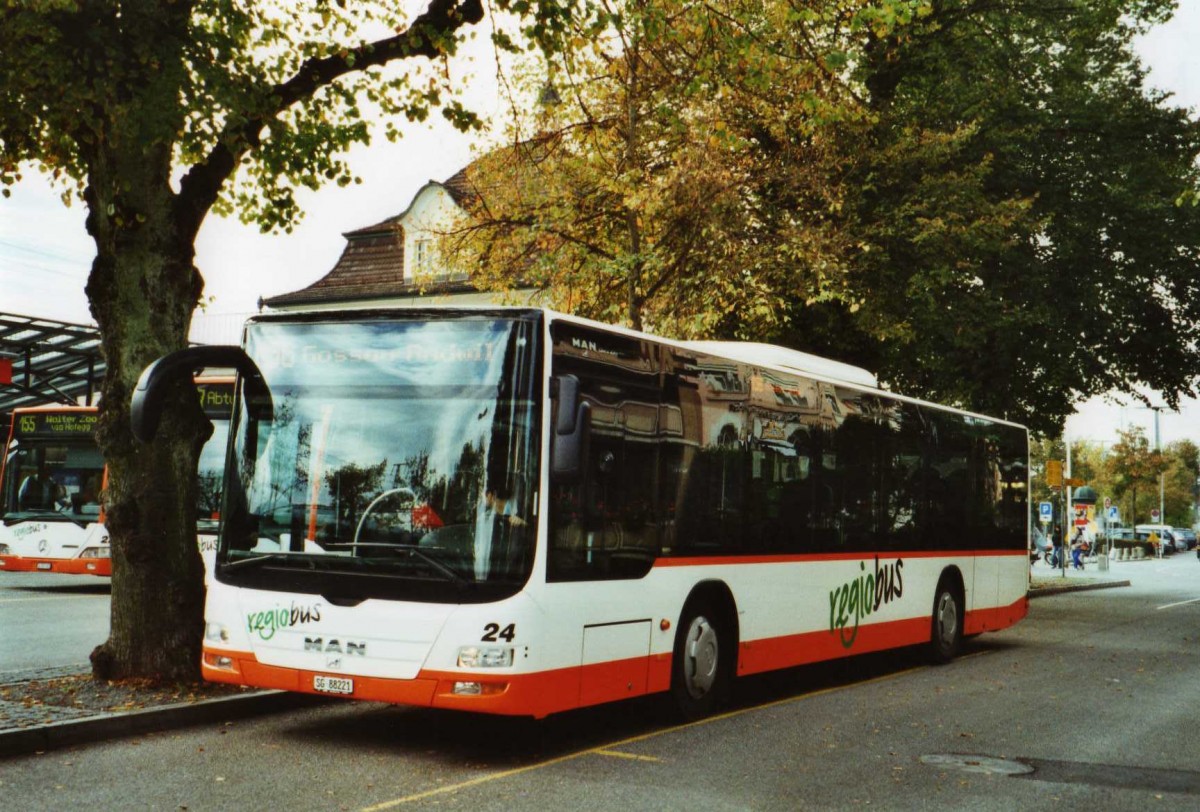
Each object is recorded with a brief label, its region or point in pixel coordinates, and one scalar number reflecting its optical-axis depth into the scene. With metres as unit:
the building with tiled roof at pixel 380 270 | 44.03
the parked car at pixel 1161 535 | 85.19
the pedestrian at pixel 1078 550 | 51.50
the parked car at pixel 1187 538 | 98.33
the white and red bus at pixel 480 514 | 8.18
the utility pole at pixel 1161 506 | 106.12
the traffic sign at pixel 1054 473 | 35.81
